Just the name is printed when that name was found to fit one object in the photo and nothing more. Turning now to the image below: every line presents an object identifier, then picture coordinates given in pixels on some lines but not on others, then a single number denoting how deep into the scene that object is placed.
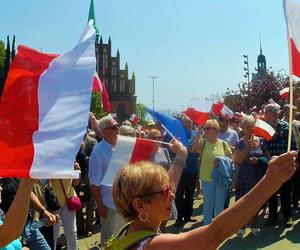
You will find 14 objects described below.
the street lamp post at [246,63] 41.61
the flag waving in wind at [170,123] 5.19
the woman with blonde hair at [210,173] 6.86
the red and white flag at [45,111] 2.56
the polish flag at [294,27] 2.84
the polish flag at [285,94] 10.57
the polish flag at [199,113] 7.78
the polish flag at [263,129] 6.24
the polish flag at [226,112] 9.43
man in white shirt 5.30
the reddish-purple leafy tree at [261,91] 22.16
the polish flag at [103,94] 7.47
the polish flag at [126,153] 4.50
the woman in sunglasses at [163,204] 1.95
